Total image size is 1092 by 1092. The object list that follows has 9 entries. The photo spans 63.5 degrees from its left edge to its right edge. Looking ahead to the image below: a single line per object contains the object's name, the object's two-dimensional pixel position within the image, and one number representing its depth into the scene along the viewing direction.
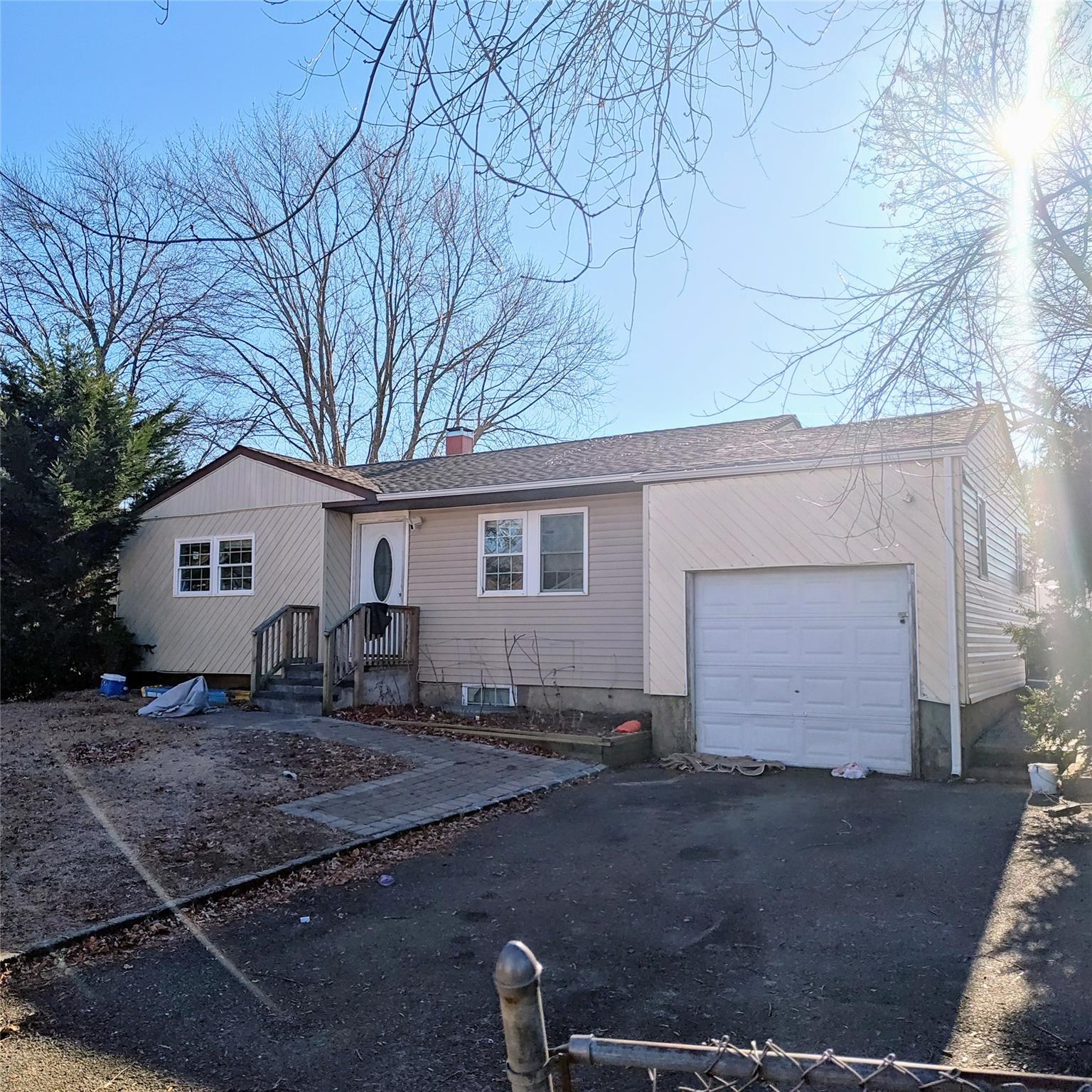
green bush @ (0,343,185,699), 14.34
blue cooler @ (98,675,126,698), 14.40
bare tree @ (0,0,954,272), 2.89
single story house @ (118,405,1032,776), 9.57
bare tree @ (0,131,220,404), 21.36
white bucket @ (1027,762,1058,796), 8.36
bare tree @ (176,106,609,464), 18.81
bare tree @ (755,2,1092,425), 4.43
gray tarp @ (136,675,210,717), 12.52
